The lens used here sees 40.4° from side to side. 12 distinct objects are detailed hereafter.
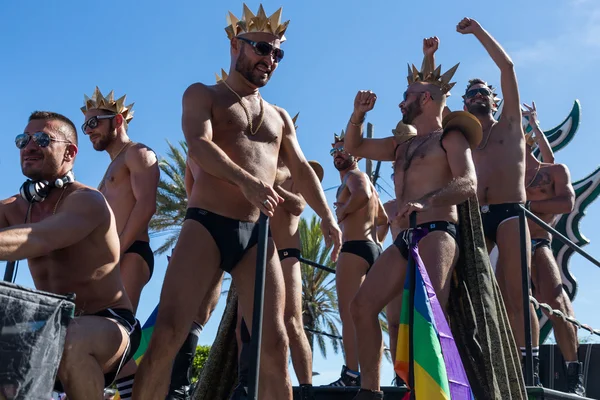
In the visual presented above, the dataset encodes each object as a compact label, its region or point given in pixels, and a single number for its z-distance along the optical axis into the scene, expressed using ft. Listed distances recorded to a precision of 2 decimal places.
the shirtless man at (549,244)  24.27
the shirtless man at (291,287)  19.24
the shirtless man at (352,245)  23.17
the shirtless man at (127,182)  19.53
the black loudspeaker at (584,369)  27.68
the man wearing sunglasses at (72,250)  11.39
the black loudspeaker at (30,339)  8.94
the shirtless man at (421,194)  17.71
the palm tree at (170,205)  70.54
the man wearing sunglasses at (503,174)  21.89
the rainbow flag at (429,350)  15.58
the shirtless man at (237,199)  14.35
